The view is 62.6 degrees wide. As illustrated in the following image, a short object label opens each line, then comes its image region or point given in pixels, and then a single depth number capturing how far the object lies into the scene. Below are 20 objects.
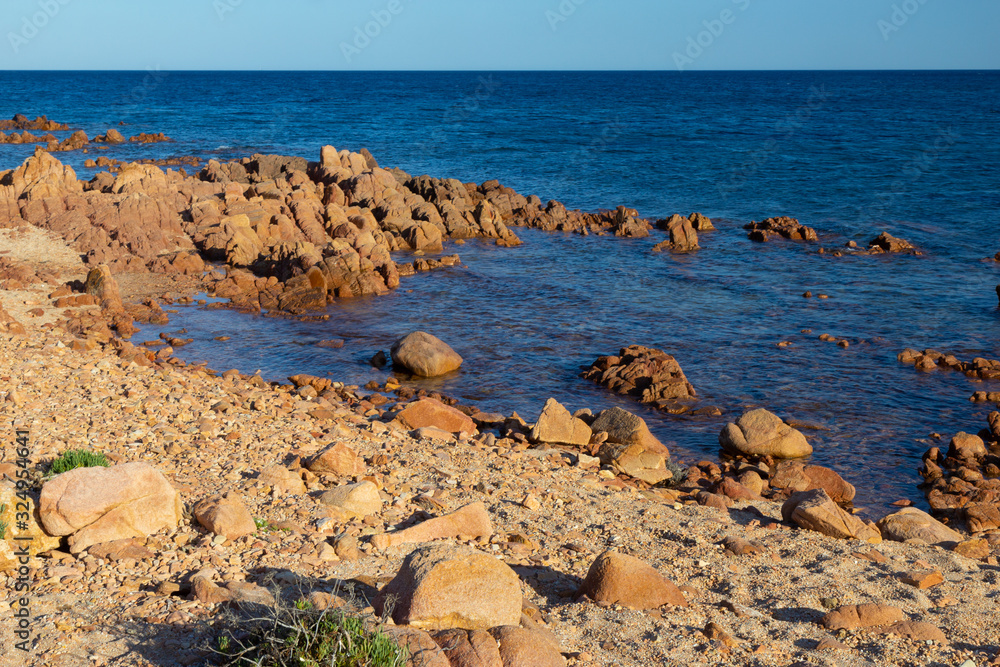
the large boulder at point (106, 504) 7.73
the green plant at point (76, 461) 8.91
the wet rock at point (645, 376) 16.61
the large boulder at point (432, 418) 13.97
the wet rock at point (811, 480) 12.59
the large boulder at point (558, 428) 13.88
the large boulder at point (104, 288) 20.36
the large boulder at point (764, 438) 14.11
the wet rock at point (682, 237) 31.62
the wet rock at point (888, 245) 30.78
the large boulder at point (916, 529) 10.68
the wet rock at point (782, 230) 33.16
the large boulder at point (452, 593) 6.39
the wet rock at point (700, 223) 35.03
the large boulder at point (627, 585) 7.70
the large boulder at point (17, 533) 7.34
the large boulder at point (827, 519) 10.36
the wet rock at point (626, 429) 13.77
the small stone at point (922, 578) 8.84
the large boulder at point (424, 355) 17.53
